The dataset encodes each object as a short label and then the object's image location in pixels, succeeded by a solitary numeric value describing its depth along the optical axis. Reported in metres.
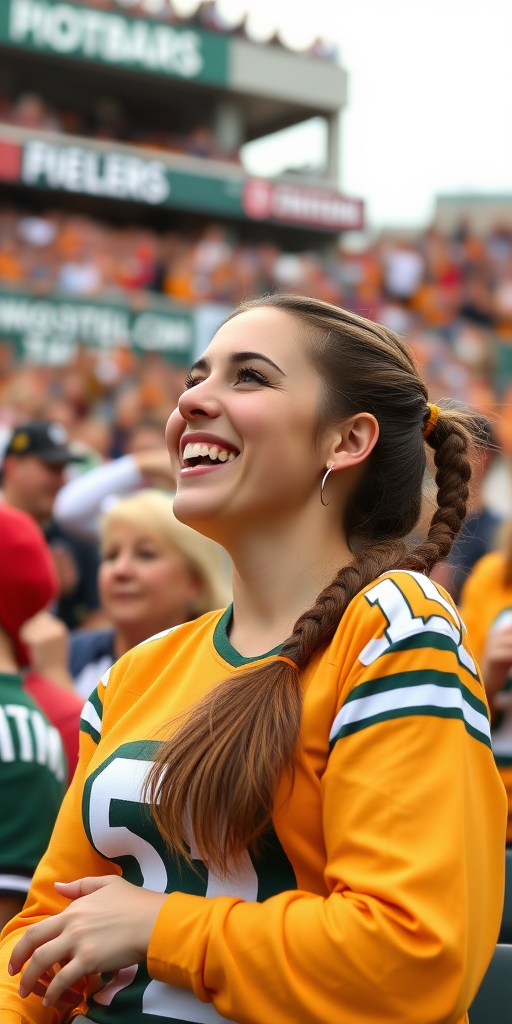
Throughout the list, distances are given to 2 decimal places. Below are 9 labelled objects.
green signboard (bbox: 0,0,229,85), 16.16
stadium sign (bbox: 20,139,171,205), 14.04
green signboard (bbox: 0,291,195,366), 10.48
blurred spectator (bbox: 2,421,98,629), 4.48
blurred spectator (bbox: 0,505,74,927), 2.16
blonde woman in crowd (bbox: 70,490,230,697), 3.31
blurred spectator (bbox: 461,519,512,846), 2.59
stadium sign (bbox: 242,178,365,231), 15.89
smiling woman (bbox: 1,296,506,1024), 1.20
